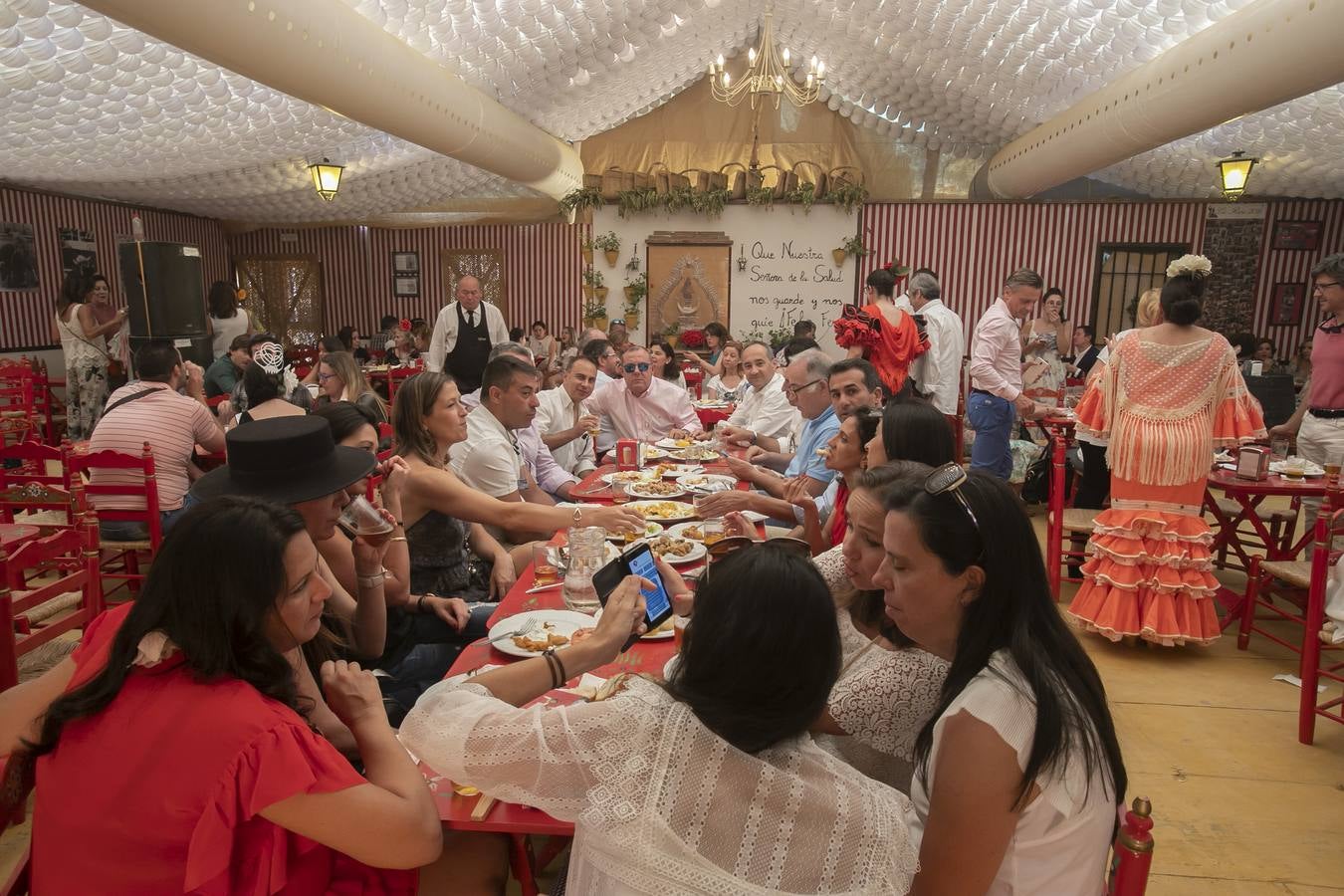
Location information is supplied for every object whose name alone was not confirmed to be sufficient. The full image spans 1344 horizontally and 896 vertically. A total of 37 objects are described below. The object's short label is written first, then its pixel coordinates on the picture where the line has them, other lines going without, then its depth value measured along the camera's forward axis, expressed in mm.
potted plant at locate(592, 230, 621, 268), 12180
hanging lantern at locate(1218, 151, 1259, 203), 8211
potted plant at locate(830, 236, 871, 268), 11898
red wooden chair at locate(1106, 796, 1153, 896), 1216
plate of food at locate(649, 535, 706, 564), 2875
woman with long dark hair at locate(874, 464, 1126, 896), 1363
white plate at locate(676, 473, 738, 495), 4043
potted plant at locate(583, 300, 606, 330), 12336
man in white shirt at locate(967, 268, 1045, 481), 5824
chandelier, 8398
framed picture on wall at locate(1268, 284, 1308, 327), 11344
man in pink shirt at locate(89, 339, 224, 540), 4391
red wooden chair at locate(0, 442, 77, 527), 3740
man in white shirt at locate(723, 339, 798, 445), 5824
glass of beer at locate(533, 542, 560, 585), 2754
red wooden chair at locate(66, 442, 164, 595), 3992
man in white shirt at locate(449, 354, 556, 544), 3977
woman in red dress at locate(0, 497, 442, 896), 1303
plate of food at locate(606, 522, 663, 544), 3156
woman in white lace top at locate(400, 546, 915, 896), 1229
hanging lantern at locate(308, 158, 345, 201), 9008
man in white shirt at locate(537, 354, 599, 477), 5258
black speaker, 7793
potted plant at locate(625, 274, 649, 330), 12273
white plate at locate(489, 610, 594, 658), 2259
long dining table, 1537
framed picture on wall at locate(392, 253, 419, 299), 13430
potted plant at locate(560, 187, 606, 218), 12102
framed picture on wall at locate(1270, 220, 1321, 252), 11234
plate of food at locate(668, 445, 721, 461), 5035
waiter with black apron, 8344
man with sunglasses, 6039
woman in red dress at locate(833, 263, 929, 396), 6066
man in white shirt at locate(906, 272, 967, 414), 6762
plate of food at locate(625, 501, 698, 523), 3486
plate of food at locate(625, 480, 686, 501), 3934
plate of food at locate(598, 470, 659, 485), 4230
